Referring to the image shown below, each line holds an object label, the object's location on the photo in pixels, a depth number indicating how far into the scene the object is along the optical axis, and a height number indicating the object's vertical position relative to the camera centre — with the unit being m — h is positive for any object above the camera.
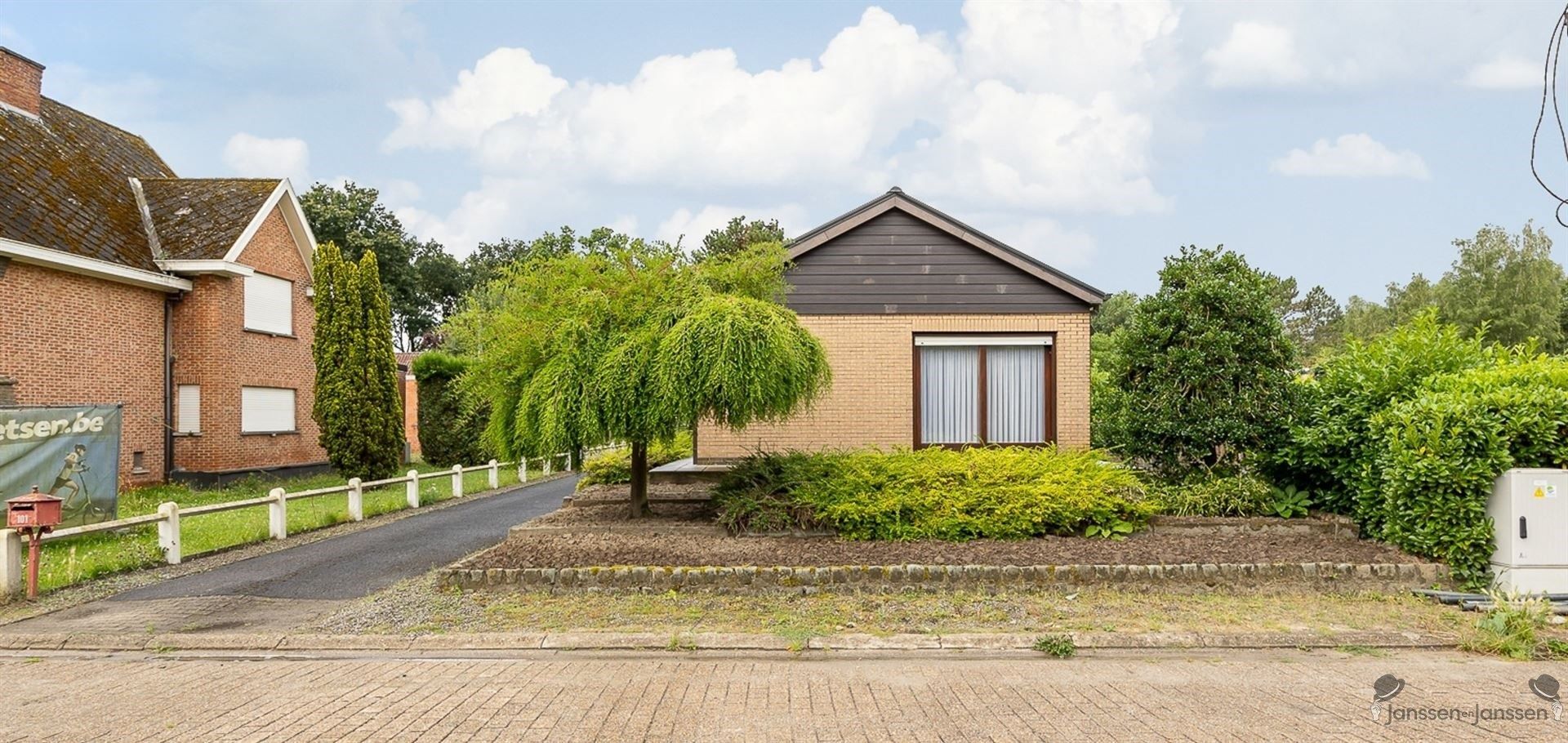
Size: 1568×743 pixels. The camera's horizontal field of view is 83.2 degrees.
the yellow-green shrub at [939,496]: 9.50 -1.22
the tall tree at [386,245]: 42.31 +7.77
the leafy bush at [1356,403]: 9.70 -0.25
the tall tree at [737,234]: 46.53 +8.54
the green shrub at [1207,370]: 10.12 +0.14
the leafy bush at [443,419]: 26.53 -0.81
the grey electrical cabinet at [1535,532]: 8.22 -1.44
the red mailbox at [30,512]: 8.77 -1.14
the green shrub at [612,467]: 14.16 -1.25
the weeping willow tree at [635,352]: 9.16 +0.40
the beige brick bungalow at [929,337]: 13.47 +0.74
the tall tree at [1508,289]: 46.12 +4.80
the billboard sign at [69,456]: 10.90 -0.76
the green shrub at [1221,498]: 9.89 -1.31
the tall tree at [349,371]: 19.22 +0.49
